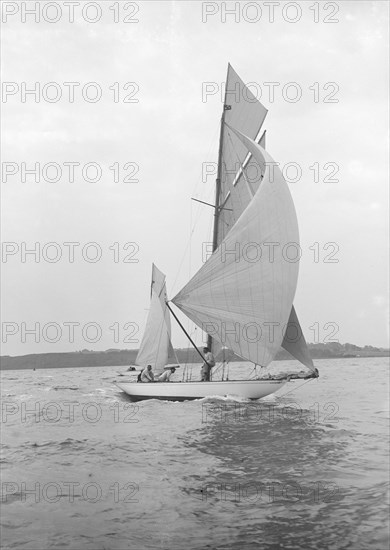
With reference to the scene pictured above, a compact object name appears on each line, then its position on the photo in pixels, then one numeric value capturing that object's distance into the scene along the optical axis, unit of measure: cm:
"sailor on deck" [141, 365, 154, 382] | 3131
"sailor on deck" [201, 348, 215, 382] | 3081
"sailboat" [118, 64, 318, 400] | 2725
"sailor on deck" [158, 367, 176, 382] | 3095
